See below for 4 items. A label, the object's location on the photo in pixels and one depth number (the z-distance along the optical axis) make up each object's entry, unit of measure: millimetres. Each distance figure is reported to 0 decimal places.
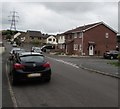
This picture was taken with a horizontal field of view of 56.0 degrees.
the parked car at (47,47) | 28899
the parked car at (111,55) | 18251
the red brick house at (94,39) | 22128
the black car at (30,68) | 4894
